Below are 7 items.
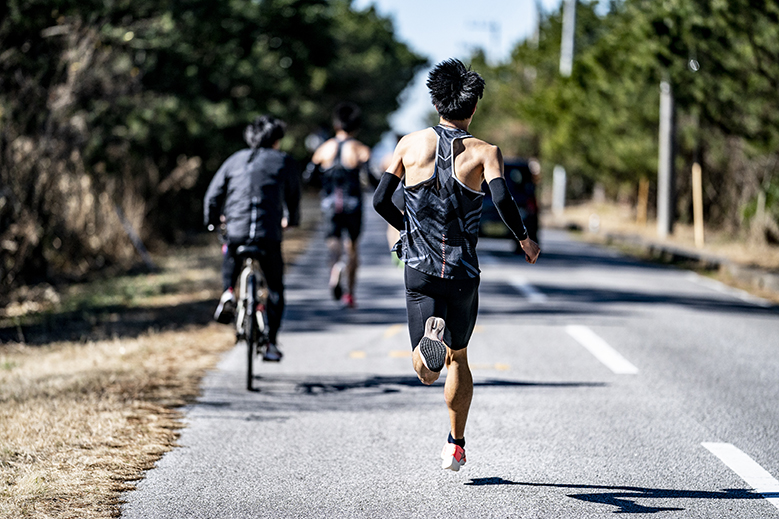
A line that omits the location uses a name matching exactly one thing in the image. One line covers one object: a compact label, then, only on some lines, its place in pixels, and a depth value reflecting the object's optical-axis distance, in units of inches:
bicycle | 530.1
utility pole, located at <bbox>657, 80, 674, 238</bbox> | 1704.0
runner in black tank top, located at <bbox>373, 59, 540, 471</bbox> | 349.4
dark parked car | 1445.6
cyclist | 533.3
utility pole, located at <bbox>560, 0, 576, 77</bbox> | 2620.6
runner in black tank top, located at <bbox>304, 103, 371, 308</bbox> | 781.9
